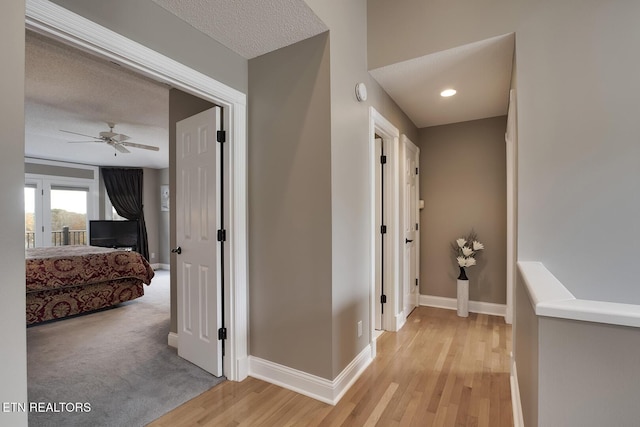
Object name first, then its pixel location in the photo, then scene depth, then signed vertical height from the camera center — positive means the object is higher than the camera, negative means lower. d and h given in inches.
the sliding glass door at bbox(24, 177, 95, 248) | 232.4 +1.2
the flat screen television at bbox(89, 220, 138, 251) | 255.1 -18.3
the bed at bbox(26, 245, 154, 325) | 135.6 -33.2
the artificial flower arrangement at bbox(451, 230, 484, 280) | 138.0 -18.5
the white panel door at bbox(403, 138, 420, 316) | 135.4 -7.6
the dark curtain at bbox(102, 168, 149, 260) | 271.9 +16.6
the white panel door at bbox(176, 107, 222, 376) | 87.7 -8.6
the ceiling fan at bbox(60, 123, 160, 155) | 157.0 +39.3
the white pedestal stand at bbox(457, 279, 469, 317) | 138.3 -40.6
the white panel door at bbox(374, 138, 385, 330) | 124.2 -12.7
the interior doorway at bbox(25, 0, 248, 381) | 62.8 +17.1
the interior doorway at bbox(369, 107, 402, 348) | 122.5 -8.2
